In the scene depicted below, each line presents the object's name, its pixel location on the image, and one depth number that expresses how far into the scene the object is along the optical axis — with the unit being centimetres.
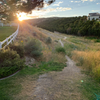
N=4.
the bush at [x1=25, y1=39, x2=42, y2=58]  1083
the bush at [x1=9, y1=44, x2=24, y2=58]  896
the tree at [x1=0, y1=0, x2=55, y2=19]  649
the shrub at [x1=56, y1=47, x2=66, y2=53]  1581
